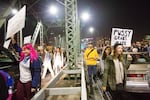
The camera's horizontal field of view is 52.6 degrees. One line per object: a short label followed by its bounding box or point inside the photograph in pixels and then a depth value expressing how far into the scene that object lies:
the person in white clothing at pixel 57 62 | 8.98
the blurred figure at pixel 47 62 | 7.67
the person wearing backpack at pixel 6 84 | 2.41
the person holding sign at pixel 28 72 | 3.05
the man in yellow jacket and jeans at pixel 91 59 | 6.38
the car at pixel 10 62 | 3.64
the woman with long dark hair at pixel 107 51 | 5.53
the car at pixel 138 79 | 4.58
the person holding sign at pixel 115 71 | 3.40
